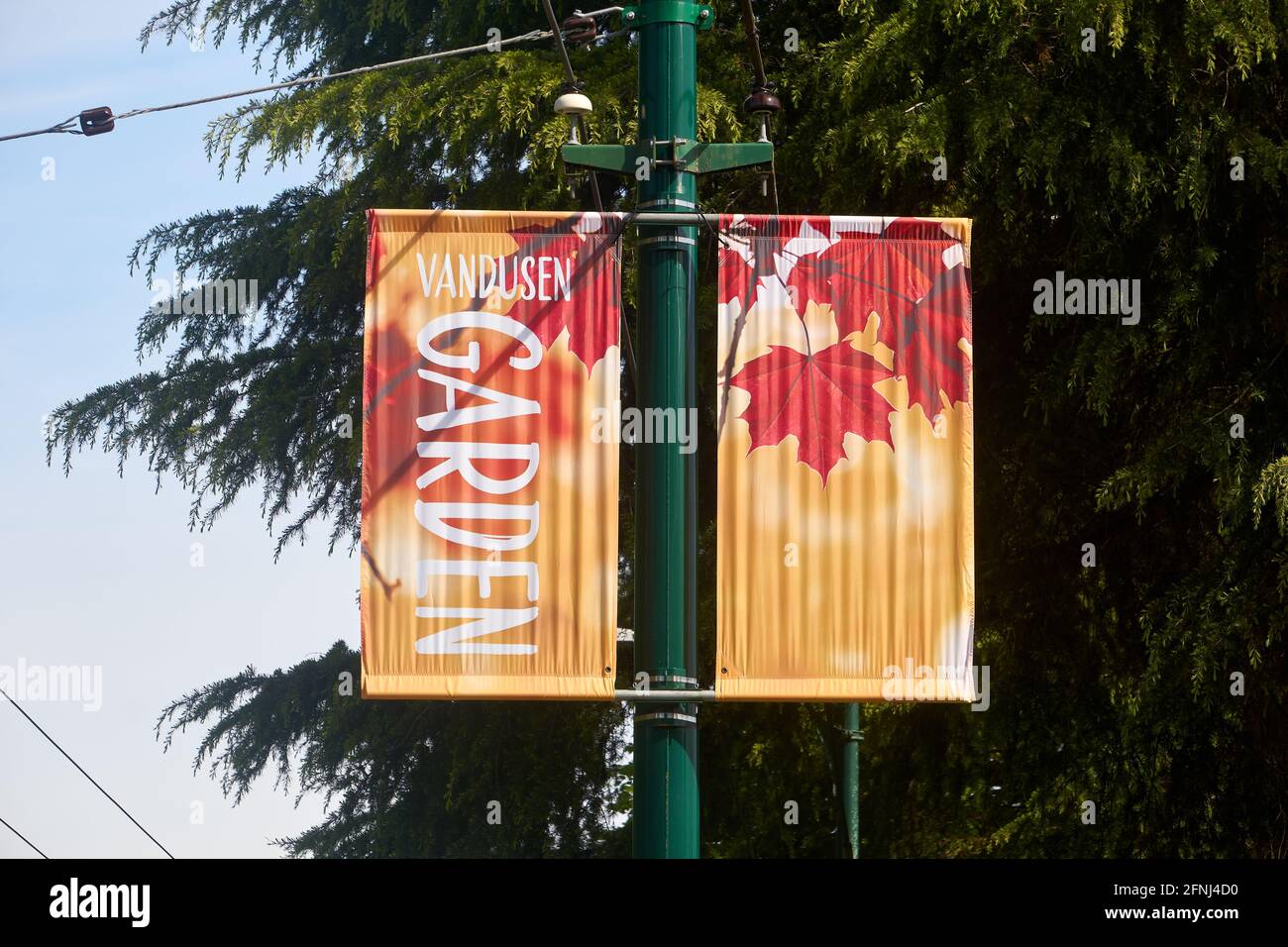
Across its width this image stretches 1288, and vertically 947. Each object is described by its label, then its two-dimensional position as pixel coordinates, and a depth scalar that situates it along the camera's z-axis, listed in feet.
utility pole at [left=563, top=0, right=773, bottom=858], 52.95
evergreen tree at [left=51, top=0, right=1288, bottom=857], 84.02
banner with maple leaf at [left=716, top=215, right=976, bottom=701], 53.57
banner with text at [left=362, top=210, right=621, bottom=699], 52.60
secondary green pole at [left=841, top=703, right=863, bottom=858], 90.68
